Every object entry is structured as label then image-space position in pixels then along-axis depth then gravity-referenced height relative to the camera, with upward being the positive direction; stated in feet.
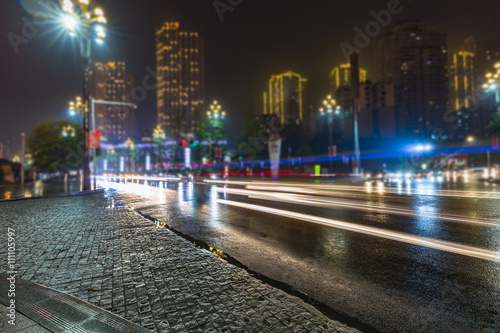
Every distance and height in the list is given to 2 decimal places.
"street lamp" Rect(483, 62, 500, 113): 79.15 +26.02
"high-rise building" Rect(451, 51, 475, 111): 583.25 +149.31
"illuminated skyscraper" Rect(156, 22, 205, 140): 552.00 +207.23
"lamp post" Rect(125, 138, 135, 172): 314.51 +33.38
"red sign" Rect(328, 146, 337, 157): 109.54 +7.28
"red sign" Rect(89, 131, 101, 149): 89.76 +12.17
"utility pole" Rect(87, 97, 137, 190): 89.38 +12.39
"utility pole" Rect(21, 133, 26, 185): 109.81 +8.36
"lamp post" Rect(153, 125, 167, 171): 242.31 +33.96
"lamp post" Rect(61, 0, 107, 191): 58.54 +31.33
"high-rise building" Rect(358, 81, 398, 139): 386.73 +84.28
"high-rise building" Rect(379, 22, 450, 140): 449.89 +183.48
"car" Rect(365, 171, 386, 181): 135.85 -2.80
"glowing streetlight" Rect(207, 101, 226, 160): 163.94 +35.72
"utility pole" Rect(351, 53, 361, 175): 112.66 +19.54
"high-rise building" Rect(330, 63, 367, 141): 366.02 +75.40
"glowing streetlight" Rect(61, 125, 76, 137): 154.62 +24.78
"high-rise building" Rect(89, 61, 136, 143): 596.29 +140.47
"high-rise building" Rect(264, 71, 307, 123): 545.77 +123.75
